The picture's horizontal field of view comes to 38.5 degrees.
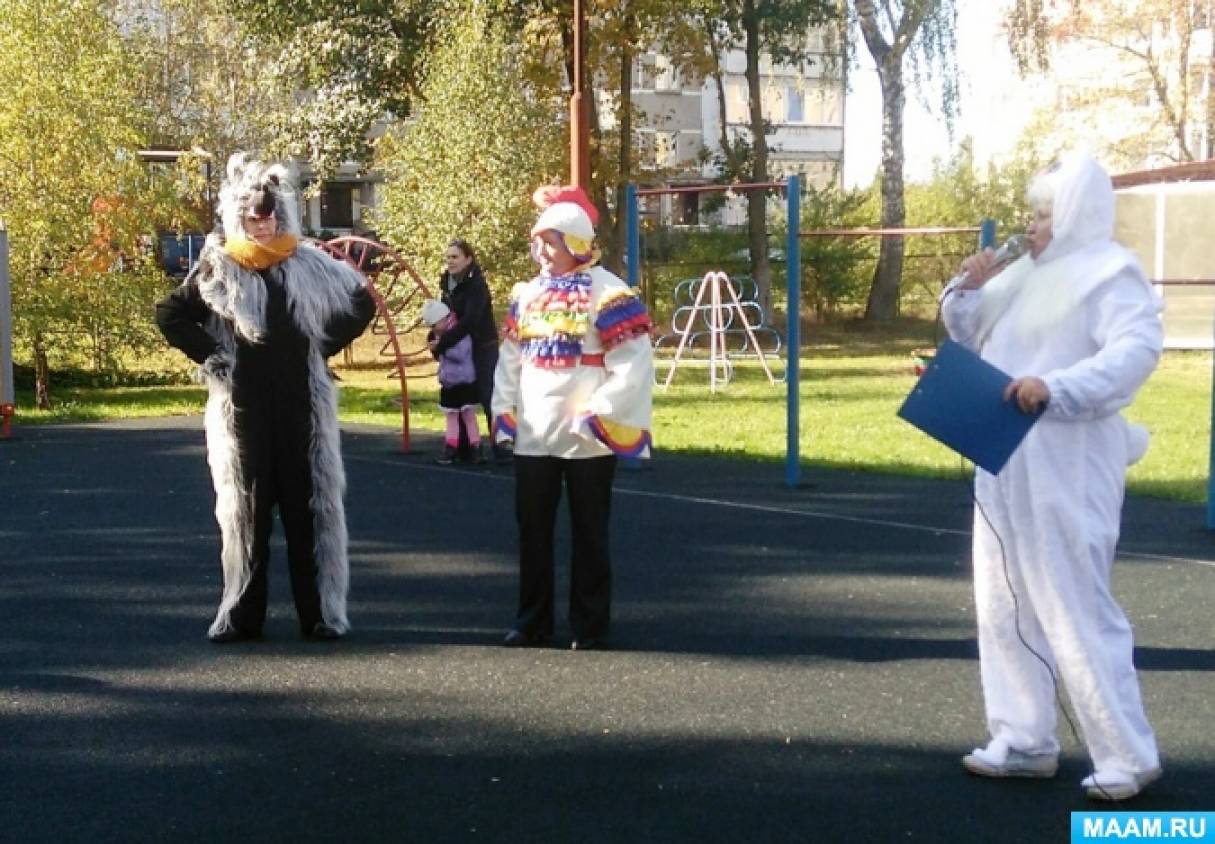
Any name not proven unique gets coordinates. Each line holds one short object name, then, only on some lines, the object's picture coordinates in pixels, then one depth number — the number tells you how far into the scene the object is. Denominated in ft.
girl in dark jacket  44.60
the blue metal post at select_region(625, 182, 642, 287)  45.06
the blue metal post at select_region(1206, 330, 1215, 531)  34.65
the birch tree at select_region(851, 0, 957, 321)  114.83
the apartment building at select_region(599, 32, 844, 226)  118.83
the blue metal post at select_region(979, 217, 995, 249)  37.50
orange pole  54.39
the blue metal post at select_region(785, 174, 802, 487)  41.34
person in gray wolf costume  23.39
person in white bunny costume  15.92
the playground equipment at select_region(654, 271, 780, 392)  74.79
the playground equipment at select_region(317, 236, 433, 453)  90.82
